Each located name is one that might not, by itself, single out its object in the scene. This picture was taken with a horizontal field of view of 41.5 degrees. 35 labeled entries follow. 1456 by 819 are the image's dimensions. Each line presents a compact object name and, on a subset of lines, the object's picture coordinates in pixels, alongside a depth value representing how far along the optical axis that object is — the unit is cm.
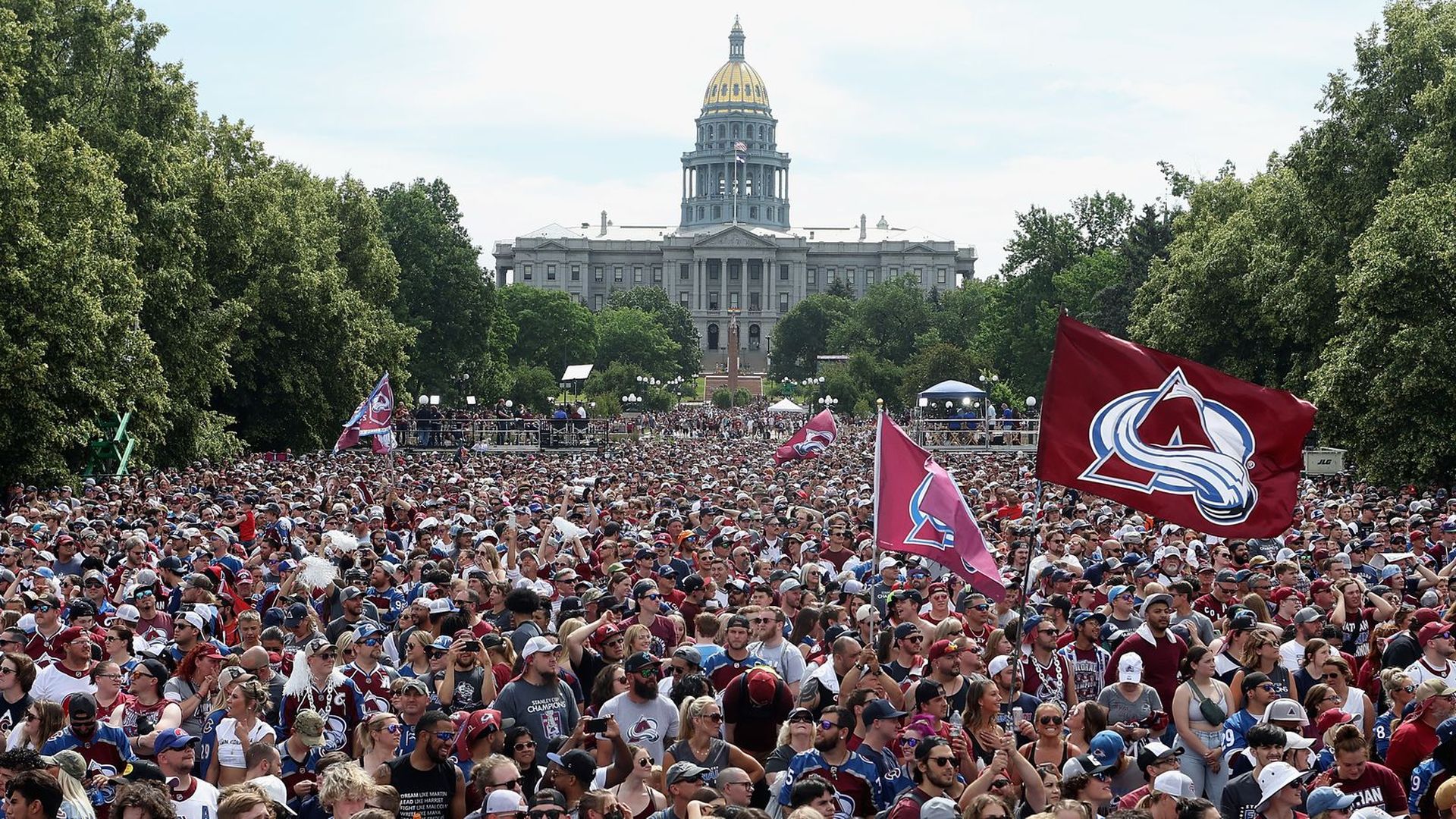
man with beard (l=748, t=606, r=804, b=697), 1124
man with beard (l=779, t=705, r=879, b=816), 870
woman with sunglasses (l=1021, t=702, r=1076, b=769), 927
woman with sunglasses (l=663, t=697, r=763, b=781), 915
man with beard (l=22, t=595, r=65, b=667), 1201
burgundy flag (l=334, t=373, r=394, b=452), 3234
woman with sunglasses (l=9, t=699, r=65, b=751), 918
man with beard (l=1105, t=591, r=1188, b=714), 1138
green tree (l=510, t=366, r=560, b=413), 8981
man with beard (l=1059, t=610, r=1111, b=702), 1170
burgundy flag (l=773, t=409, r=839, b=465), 3488
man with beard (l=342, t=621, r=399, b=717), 1047
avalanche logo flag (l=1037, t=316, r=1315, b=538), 1082
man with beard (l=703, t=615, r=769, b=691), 1089
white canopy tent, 8362
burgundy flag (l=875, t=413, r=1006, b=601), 1388
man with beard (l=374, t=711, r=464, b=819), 861
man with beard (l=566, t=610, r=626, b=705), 1122
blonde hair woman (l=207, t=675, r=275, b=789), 923
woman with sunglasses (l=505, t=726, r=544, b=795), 902
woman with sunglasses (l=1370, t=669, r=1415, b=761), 1026
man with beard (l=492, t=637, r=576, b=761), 993
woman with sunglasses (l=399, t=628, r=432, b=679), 1109
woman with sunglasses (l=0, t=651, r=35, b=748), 1001
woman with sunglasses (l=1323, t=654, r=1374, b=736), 1077
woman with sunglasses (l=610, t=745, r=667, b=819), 866
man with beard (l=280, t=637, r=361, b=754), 1016
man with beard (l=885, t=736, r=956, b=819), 833
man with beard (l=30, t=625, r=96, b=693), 1037
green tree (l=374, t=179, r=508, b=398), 7562
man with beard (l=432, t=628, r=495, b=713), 1045
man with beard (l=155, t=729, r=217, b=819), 834
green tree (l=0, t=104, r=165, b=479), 3144
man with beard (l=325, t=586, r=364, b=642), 1288
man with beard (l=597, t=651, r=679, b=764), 973
